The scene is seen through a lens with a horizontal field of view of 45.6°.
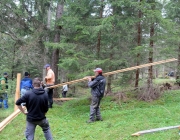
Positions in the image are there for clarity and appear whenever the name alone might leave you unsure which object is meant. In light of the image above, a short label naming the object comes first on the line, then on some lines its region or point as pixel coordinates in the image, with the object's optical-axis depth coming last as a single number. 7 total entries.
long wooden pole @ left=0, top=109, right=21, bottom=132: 7.39
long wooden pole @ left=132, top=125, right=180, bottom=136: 5.87
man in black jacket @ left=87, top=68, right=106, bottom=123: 7.51
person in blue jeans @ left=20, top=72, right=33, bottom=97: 9.62
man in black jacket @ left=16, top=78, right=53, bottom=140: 4.95
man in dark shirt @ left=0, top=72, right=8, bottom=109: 10.47
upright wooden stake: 9.55
